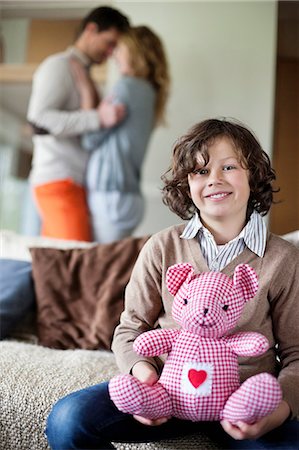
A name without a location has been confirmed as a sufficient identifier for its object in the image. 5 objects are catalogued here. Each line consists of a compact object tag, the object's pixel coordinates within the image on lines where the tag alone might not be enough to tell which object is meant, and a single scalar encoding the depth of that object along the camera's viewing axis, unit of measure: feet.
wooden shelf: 7.47
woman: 6.98
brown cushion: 5.12
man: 7.02
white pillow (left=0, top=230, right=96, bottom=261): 6.01
